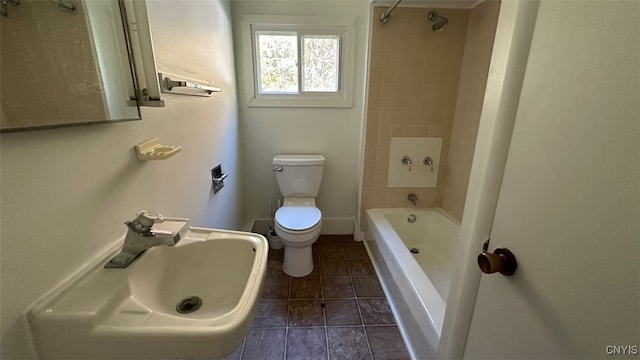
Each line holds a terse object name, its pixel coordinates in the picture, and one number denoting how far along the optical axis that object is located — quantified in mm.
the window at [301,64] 2086
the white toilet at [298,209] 1782
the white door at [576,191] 398
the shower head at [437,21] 1755
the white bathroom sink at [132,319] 552
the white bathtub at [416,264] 1221
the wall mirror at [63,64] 492
